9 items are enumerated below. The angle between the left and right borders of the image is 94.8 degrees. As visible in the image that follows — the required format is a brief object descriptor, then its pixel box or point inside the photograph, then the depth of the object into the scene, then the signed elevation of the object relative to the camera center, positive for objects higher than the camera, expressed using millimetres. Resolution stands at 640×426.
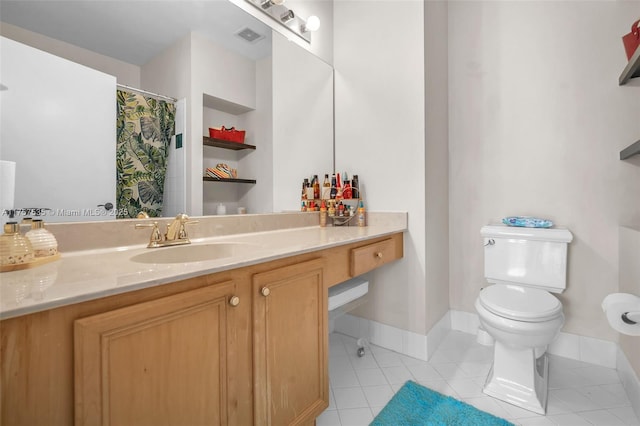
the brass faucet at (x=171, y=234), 1140 -80
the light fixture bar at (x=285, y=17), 1682 +1206
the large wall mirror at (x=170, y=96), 930 +510
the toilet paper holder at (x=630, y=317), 1134 -412
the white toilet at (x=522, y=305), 1323 -441
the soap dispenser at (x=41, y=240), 828 -73
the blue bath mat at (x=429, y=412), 1243 -884
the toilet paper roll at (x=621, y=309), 1144 -390
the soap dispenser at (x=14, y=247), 720 -82
